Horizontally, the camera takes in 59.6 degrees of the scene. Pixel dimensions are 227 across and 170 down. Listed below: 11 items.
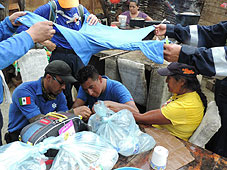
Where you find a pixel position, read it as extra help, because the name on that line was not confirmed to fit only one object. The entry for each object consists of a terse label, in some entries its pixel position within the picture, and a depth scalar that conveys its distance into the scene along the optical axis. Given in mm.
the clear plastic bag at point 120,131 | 1343
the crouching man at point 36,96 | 1912
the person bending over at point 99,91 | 2138
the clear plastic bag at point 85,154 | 1056
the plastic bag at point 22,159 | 976
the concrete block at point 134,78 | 3162
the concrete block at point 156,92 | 3109
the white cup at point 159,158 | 1205
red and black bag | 1141
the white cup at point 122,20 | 4932
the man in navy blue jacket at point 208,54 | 1473
